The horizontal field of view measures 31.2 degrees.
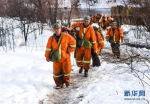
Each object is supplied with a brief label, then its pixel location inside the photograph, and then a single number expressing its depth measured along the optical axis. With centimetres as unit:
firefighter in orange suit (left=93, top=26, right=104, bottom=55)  946
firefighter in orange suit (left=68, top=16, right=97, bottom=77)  812
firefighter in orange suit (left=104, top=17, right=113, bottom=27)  1930
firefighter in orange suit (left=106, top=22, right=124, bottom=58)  1157
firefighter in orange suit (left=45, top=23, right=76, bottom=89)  686
